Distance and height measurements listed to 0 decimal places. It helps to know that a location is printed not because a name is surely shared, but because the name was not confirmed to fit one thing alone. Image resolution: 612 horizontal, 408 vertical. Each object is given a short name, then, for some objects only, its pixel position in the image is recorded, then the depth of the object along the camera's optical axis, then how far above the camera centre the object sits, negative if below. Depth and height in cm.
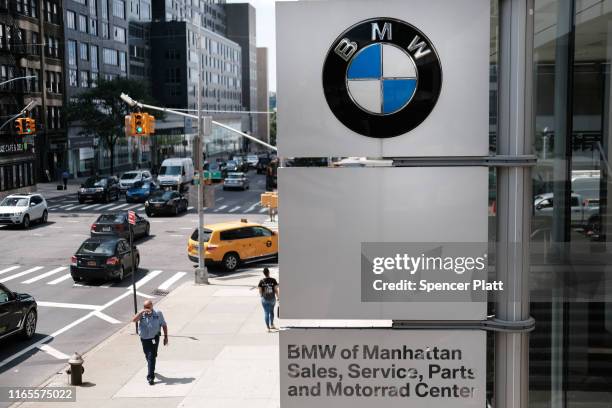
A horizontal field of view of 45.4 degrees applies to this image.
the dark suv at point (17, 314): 1619 -371
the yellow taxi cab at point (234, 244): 2689 -357
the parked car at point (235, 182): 6091 -277
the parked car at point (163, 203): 4253 -313
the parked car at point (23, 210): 3706 -302
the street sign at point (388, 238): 383 -48
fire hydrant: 1342 -404
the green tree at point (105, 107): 6888 +412
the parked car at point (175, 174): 5608 -191
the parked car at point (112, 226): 3186 -333
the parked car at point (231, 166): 7450 -183
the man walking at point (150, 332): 1346 -336
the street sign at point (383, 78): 382 +36
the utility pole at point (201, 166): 2486 -60
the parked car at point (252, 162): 9231 -171
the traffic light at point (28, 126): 4003 +139
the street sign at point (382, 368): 395 -120
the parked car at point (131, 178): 5597 -221
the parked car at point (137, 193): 5125 -306
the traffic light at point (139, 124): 2997 +106
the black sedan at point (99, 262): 2406 -366
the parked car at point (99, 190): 5044 -276
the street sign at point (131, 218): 2036 -195
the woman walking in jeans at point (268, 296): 1712 -346
